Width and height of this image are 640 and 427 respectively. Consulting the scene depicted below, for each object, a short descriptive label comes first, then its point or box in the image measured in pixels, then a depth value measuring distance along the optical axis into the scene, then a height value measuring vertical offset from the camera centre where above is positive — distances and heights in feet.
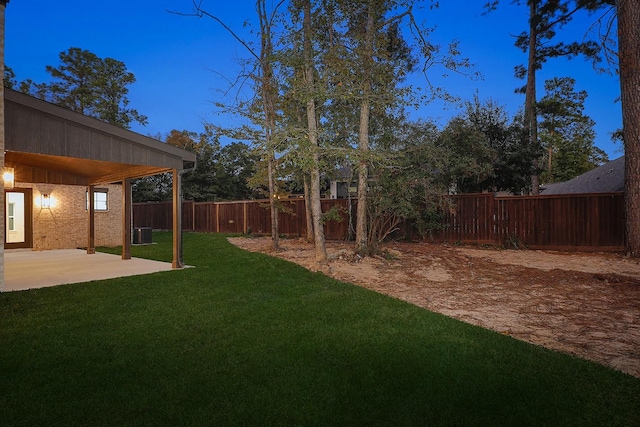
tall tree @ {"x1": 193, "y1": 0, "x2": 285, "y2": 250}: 31.61 +11.55
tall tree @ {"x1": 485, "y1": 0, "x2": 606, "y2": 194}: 50.14 +24.51
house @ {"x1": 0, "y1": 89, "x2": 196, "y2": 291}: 19.51 +3.18
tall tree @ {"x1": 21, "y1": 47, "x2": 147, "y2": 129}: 82.69 +27.67
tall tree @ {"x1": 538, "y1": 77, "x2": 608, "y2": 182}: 103.55 +21.60
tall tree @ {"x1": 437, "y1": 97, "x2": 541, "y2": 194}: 41.63 +6.81
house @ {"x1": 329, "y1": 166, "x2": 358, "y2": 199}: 40.69 +4.18
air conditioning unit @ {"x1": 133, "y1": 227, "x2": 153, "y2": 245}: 46.57 -2.83
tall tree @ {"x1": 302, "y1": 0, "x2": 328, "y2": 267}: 25.99 +6.46
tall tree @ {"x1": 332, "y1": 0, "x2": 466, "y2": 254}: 27.73 +10.95
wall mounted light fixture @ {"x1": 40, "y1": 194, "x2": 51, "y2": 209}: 40.45 +1.18
